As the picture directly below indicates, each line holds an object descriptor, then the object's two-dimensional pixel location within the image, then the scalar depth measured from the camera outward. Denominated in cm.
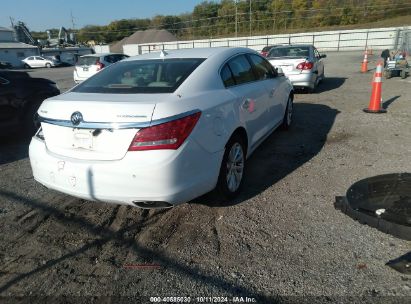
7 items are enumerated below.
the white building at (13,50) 5162
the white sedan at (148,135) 275
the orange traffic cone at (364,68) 1646
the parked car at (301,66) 1005
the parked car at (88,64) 1612
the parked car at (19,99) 609
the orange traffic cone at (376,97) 720
